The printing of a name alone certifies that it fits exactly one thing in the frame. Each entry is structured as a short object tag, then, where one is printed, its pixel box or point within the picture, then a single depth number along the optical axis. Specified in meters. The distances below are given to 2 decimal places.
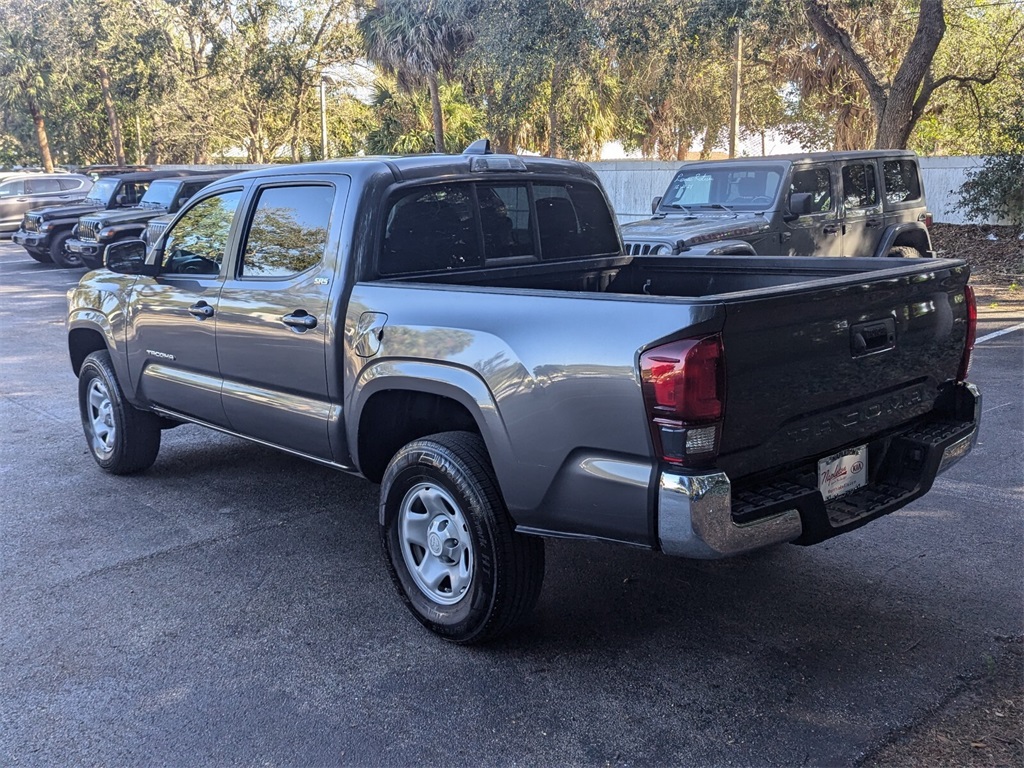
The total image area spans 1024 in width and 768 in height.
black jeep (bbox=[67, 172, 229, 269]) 15.86
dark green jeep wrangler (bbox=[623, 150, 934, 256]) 9.67
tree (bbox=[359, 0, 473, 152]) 25.58
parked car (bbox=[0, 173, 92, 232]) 23.97
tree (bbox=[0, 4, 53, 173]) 37.16
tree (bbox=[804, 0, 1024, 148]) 14.86
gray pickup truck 3.19
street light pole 32.54
